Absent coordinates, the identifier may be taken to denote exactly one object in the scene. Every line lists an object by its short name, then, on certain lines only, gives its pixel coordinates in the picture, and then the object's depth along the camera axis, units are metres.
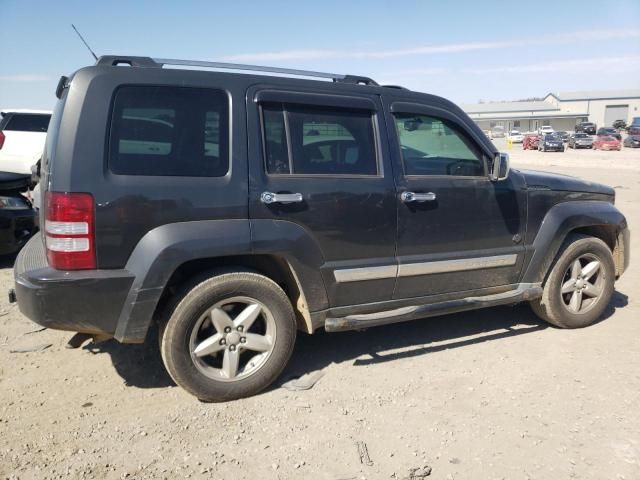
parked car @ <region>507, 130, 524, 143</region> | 56.45
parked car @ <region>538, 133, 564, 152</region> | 40.01
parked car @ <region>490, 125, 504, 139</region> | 73.06
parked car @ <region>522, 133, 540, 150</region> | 44.35
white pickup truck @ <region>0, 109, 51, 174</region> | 9.79
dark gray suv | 2.88
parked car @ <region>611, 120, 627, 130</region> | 73.43
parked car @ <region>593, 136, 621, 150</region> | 41.22
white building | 84.62
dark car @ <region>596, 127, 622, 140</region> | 46.78
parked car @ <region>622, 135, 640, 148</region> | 44.91
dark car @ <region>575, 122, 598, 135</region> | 58.22
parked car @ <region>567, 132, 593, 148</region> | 44.31
